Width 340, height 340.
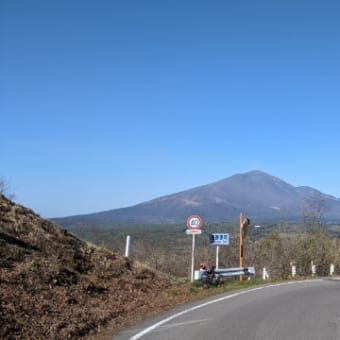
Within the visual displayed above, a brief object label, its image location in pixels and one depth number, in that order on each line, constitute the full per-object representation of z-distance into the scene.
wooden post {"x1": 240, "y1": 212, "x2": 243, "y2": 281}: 26.08
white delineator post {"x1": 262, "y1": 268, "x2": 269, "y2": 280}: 24.61
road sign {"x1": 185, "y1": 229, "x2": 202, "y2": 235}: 19.91
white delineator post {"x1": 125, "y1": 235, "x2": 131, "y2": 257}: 19.38
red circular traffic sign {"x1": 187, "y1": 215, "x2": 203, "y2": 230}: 20.03
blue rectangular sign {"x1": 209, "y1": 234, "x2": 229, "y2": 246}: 22.66
